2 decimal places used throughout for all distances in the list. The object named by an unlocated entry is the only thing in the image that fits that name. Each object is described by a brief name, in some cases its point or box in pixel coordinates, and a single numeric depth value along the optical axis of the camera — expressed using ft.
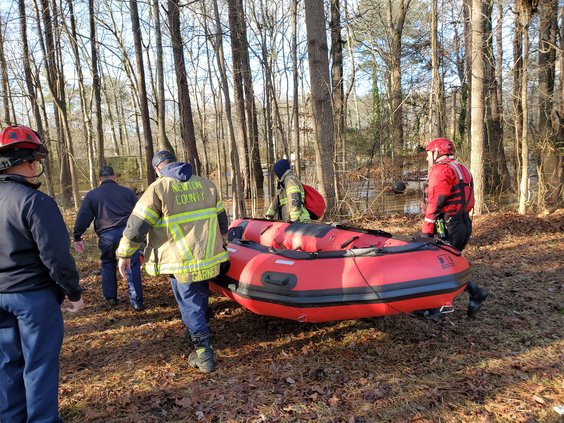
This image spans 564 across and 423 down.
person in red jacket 14.43
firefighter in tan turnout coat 11.21
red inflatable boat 11.56
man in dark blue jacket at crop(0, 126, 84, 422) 7.97
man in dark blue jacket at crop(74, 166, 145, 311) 16.39
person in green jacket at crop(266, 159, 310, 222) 17.54
